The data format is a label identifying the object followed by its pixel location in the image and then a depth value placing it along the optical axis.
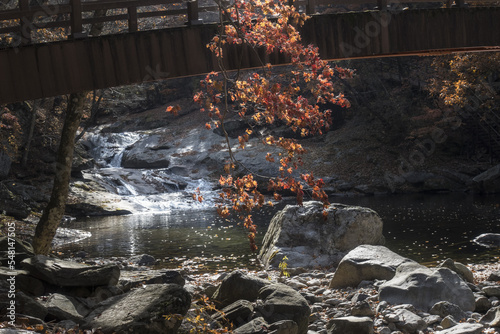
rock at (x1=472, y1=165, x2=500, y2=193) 28.44
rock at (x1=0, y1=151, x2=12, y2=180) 24.91
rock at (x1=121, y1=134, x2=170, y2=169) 36.28
